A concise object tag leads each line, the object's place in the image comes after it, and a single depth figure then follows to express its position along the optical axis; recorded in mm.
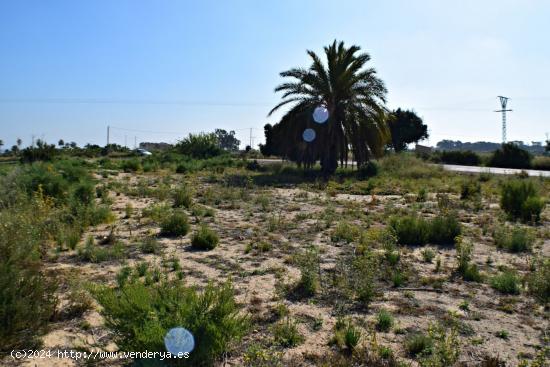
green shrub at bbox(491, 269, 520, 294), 5445
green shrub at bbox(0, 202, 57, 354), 3469
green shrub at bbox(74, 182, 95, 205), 10501
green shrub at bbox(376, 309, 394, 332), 4352
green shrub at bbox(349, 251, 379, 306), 5082
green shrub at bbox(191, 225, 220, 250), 7371
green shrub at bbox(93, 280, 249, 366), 3193
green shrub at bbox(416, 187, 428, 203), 13738
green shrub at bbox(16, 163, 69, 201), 10415
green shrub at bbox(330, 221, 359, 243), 8113
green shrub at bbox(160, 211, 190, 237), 8336
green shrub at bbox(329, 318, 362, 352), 3906
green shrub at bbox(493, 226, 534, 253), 7520
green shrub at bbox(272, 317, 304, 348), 3996
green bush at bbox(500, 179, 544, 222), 10578
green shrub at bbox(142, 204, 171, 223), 9317
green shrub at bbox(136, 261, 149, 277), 5602
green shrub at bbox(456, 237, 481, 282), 5926
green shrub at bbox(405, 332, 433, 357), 3857
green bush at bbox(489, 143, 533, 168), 36397
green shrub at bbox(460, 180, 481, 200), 14258
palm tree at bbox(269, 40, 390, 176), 22672
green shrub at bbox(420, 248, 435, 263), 6854
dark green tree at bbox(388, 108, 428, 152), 54500
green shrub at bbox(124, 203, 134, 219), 10108
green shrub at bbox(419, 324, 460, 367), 3460
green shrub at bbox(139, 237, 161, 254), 6949
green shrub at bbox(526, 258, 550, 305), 5102
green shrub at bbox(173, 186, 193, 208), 11703
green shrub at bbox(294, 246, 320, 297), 5344
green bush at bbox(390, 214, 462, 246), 8094
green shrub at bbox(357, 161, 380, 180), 23150
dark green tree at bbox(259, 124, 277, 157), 45625
